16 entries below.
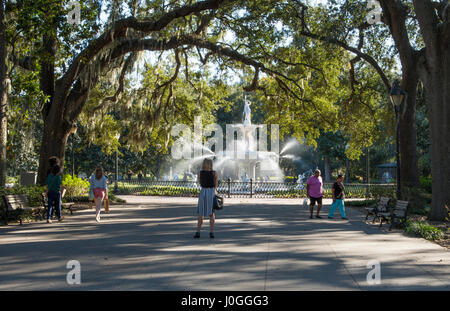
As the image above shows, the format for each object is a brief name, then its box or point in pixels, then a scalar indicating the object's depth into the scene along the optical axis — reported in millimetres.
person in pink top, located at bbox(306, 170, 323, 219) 15727
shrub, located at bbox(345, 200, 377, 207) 21253
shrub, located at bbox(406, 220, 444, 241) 10625
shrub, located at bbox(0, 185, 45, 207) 14742
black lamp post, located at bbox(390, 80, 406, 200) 14635
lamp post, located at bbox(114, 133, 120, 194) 31516
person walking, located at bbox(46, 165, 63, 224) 13516
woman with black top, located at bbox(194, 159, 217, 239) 9984
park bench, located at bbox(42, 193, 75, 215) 14643
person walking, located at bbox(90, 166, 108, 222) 14035
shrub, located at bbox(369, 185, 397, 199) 18178
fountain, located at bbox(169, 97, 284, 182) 32719
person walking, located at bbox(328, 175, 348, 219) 15256
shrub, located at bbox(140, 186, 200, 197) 30403
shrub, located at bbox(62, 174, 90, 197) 22625
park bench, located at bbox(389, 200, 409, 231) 12319
